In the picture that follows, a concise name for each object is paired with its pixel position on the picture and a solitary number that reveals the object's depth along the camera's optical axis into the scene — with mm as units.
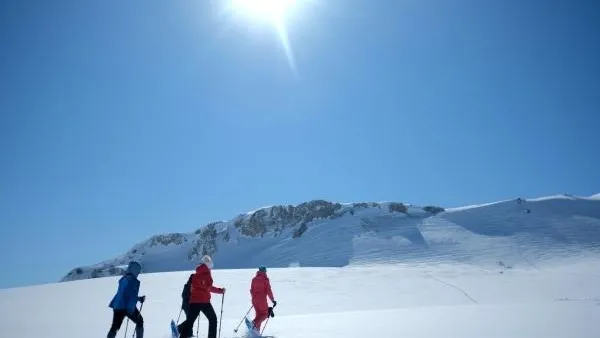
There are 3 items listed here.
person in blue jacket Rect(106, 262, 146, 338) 7895
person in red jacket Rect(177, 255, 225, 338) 7886
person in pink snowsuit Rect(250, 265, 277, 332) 9375
